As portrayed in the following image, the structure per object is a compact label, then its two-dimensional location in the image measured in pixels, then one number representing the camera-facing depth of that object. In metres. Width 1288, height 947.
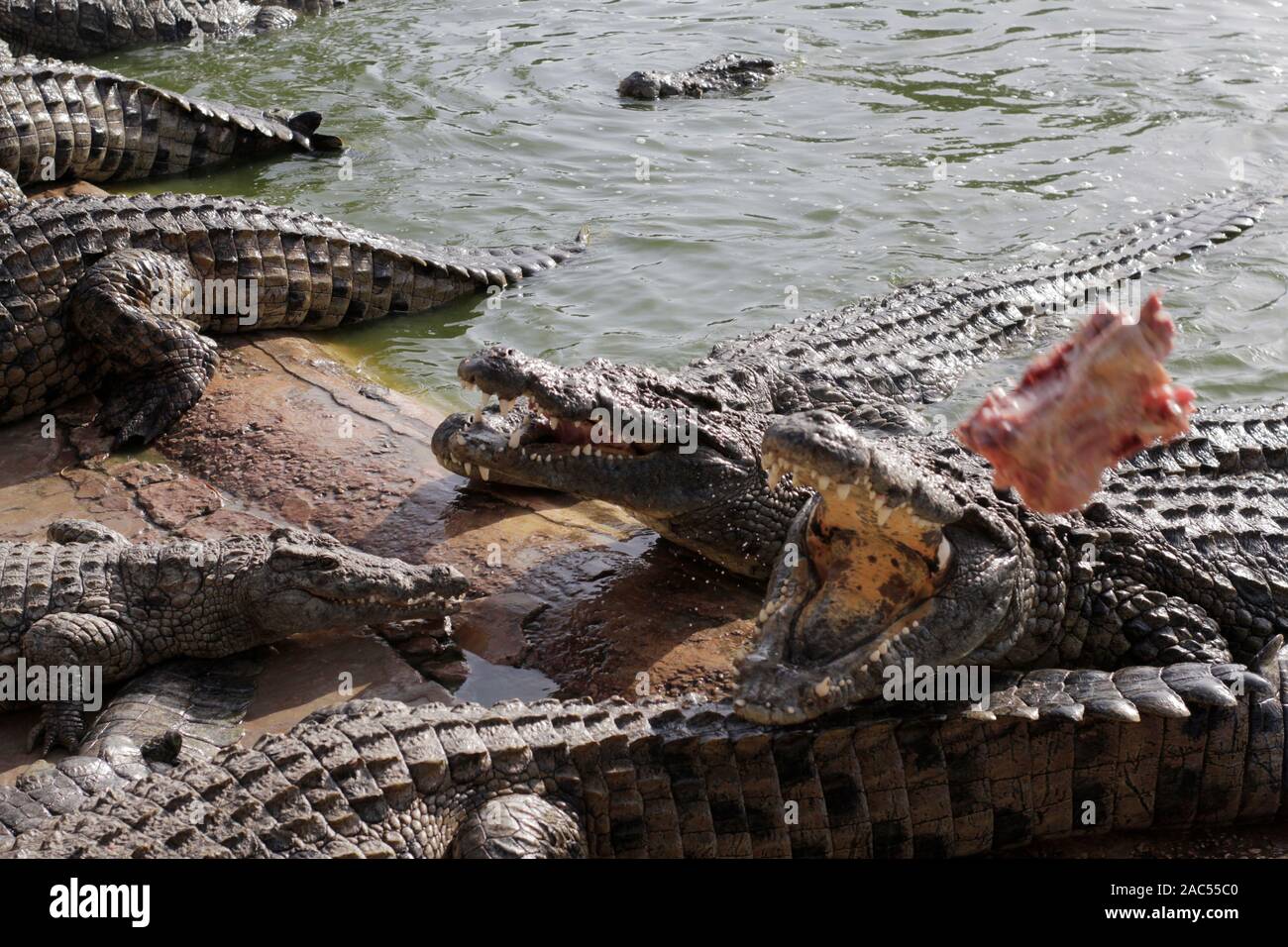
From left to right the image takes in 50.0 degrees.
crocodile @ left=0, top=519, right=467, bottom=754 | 4.85
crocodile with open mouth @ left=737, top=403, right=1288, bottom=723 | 3.80
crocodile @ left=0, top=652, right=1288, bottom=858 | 3.55
